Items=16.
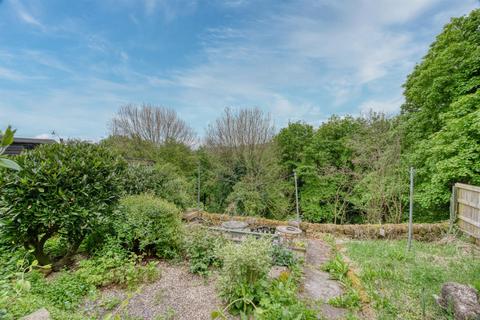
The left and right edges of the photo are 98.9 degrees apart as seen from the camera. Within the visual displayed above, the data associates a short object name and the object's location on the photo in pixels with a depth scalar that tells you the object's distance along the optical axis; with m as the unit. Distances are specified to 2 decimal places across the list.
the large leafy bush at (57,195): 2.71
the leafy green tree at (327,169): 8.95
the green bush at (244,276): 2.35
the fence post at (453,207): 5.07
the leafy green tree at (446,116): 5.15
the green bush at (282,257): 3.41
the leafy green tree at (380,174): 6.52
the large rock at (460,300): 1.94
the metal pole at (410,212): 4.04
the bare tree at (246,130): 9.08
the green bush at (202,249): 3.24
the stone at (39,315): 1.71
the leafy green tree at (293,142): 10.30
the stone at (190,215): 6.12
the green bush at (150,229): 3.47
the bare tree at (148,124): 11.17
